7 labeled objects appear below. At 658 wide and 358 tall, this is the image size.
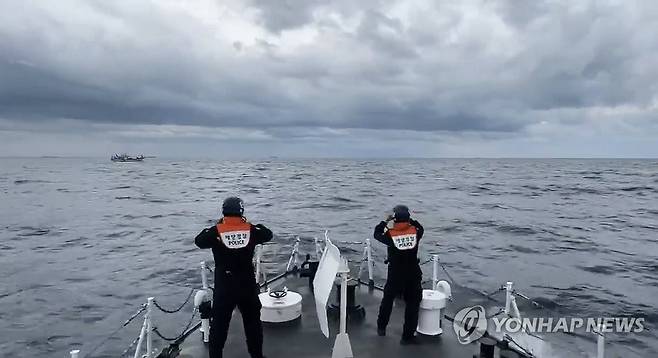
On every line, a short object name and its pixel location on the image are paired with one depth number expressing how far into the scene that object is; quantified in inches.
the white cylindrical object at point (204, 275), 360.0
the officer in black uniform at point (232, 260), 253.0
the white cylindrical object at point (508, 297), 349.1
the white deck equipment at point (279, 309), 353.1
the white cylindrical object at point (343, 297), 244.3
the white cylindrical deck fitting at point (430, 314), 324.5
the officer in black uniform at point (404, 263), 295.6
